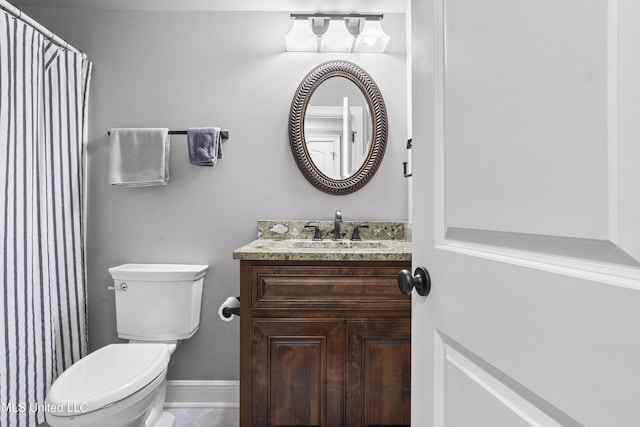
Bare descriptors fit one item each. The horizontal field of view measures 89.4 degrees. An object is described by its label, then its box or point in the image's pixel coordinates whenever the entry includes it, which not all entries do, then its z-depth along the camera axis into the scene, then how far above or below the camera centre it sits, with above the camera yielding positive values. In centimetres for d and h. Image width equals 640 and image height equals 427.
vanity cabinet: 126 -53
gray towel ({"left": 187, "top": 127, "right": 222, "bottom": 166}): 170 +35
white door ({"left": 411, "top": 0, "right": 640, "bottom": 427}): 32 +0
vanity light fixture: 171 +98
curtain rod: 132 +84
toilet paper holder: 135 -42
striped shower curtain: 131 -1
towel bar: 178 +44
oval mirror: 183 +48
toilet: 108 -61
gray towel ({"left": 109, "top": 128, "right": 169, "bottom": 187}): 172 +30
